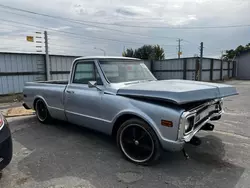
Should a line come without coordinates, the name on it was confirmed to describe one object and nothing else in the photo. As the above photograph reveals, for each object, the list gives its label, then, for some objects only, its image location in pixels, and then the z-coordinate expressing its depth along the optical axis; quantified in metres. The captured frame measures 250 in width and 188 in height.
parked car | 2.48
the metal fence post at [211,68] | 21.61
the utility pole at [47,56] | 11.31
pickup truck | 2.64
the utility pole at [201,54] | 18.64
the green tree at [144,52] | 38.41
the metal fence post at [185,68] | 19.02
